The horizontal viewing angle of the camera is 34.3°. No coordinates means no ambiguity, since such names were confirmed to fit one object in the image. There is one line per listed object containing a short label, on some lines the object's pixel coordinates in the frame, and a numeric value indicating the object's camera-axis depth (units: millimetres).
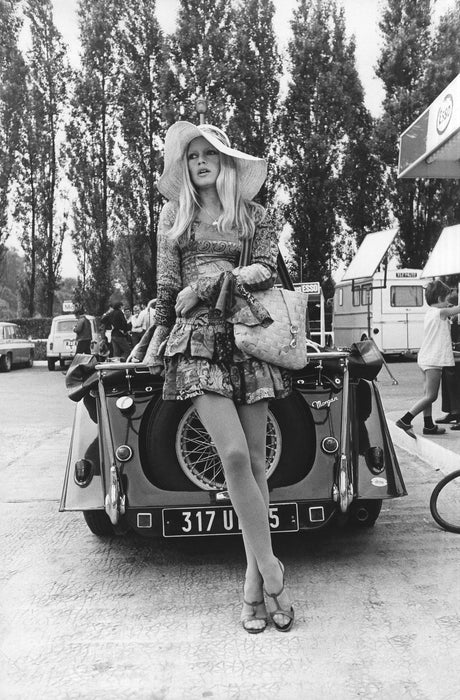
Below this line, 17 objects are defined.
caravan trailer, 22125
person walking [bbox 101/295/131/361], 17359
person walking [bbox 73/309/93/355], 17859
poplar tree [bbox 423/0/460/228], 29797
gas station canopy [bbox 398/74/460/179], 11250
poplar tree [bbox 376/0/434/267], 30250
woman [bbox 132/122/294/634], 2918
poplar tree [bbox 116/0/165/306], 31500
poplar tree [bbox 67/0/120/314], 31688
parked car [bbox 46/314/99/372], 21688
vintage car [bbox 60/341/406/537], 3545
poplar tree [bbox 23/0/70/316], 32281
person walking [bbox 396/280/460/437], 7598
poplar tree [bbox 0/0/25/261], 31266
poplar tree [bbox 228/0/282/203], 31703
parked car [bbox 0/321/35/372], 21892
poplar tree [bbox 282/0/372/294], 31562
